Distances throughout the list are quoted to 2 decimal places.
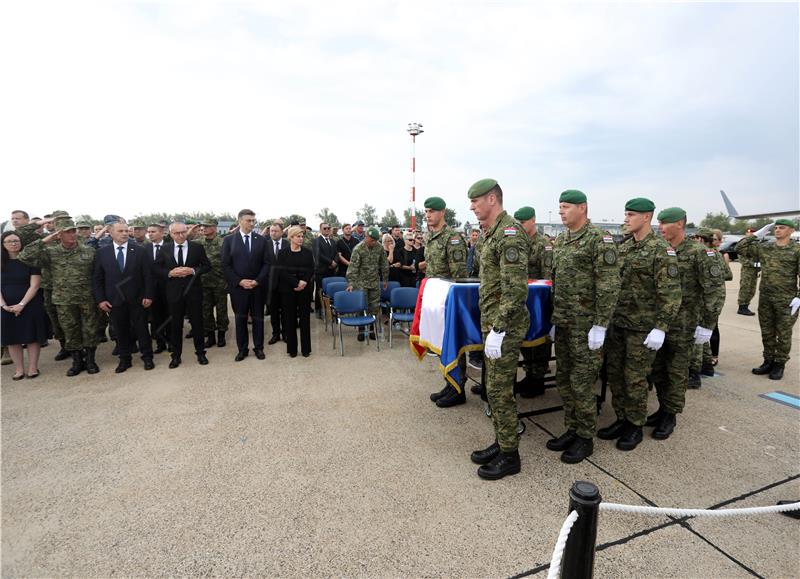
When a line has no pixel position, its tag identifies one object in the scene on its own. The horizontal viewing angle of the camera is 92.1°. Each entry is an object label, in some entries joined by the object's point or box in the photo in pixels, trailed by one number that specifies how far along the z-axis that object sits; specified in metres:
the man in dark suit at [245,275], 5.57
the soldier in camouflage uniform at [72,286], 4.95
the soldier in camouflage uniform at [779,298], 4.81
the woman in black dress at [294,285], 5.57
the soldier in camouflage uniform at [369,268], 6.46
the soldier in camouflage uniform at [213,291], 6.32
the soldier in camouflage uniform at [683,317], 3.46
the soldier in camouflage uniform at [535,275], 4.28
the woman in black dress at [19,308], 4.84
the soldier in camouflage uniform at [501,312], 2.61
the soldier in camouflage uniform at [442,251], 4.17
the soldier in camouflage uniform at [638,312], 3.10
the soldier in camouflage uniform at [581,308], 2.90
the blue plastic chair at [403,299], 6.20
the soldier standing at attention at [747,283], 8.07
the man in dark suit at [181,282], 5.31
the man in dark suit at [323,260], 8.25
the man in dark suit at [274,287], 5.72
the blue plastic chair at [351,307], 5.75
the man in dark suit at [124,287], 5.07
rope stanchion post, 1.18
